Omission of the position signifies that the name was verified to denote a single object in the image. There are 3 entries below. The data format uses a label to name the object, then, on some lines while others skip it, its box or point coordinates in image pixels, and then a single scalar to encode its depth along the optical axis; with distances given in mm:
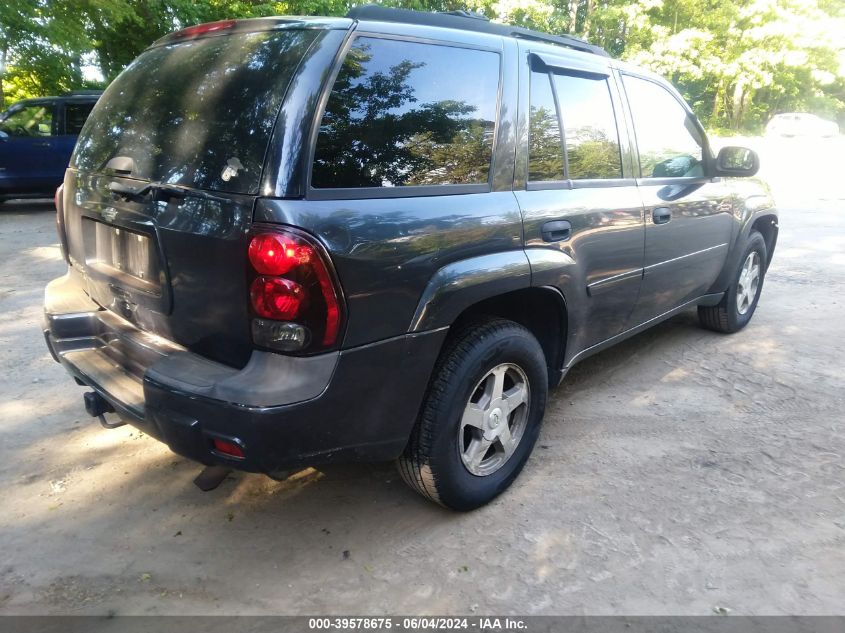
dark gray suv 2115
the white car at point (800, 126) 26984
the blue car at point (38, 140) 11016
